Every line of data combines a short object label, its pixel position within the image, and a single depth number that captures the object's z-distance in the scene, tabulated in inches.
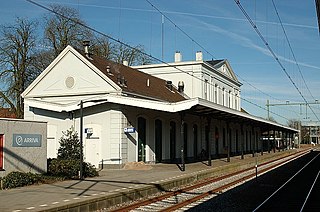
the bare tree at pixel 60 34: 1720.0
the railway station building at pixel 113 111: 1074.1
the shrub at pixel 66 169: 812.8
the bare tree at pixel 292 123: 4675.4
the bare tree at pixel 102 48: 1905.8
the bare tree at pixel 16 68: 1588.3
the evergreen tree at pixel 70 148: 945.8
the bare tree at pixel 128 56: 2092.8
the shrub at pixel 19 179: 657.6
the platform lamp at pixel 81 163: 777.6
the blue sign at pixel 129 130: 1059.9
